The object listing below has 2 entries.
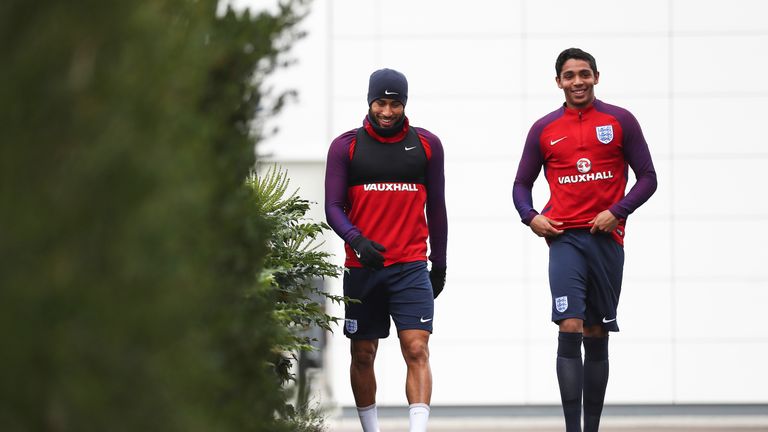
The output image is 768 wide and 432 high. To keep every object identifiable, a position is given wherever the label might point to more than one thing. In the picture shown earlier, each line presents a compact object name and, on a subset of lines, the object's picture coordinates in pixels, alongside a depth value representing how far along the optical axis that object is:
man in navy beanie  13.12
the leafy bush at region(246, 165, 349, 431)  11.59
